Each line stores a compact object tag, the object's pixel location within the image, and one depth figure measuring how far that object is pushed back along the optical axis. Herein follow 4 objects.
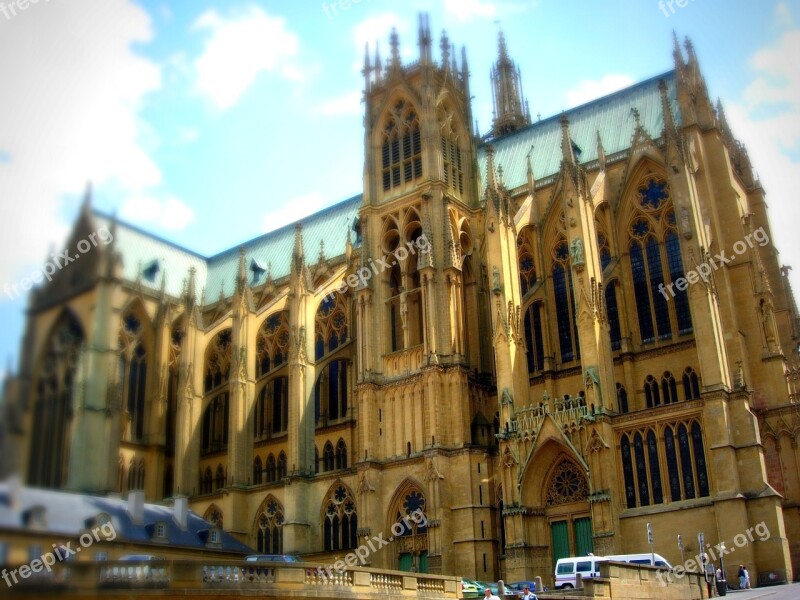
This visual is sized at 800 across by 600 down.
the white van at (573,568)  32.53
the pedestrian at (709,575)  32.06
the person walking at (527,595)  26.30
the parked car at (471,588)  33.47
